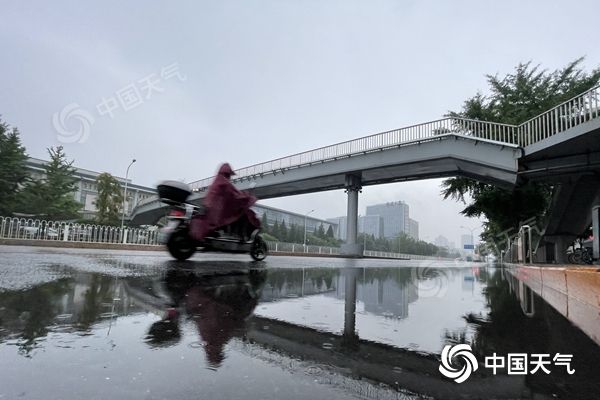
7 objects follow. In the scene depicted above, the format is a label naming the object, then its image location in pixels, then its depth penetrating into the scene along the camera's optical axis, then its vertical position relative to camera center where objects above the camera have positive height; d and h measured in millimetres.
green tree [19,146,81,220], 39719 +5064
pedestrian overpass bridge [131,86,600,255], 16125 +5599
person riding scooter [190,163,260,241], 6812 +771
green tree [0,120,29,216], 37250 +6999
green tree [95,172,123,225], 46750 +5221
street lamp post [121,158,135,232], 47744 +5795
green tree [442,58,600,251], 23703 +9792
